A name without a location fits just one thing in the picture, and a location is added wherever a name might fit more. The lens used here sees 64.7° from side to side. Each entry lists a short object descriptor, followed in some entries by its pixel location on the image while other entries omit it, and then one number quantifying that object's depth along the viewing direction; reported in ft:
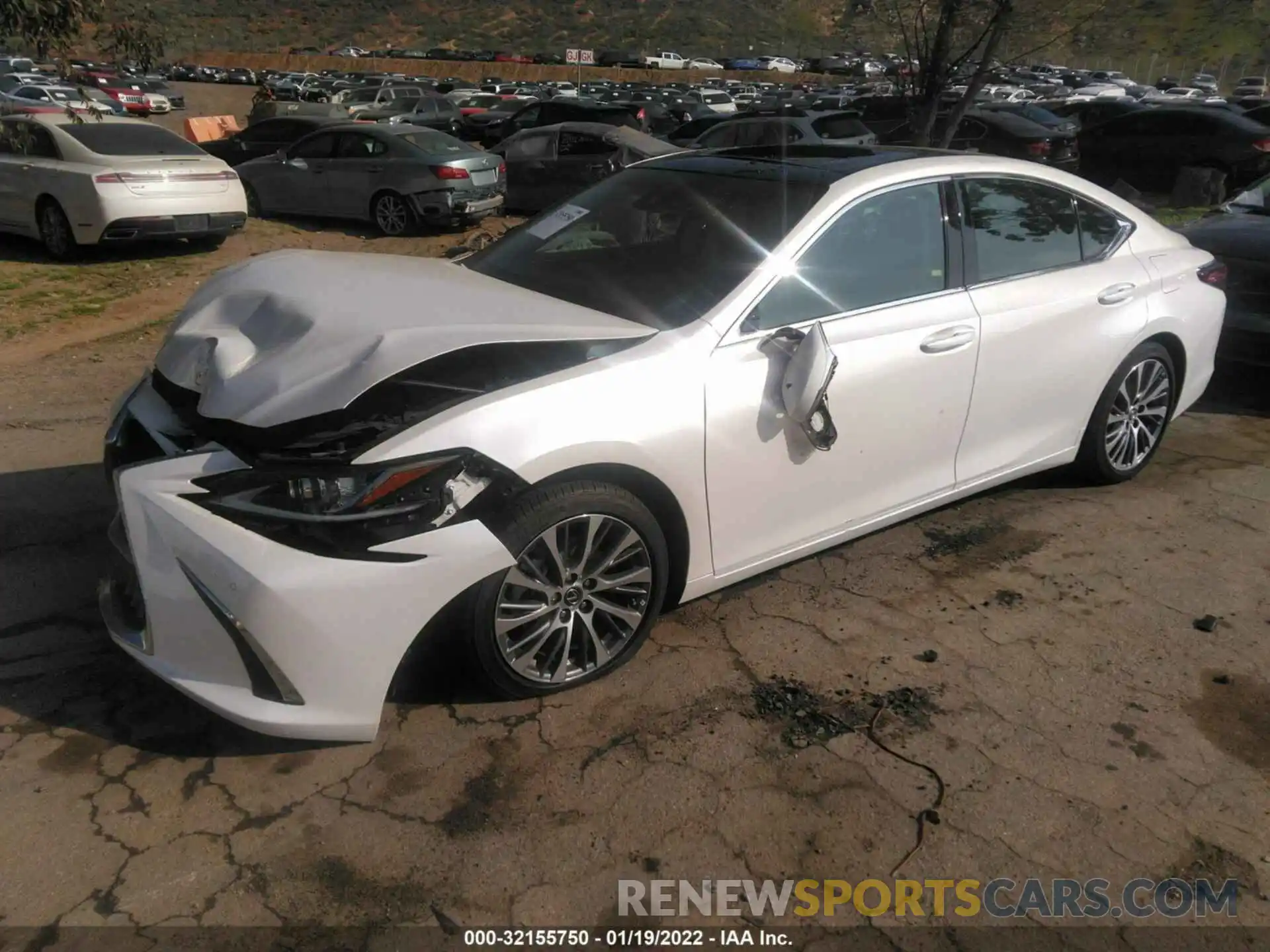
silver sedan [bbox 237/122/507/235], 40.68
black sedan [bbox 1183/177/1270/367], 20.72
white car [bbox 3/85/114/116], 85.56
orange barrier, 75.82
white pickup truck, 192.54
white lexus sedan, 8.97
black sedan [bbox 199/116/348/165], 60.08
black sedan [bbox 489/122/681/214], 44.73
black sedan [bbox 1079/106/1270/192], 51.80
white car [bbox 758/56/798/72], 194.59
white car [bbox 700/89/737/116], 112.57
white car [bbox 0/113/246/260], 31.76
